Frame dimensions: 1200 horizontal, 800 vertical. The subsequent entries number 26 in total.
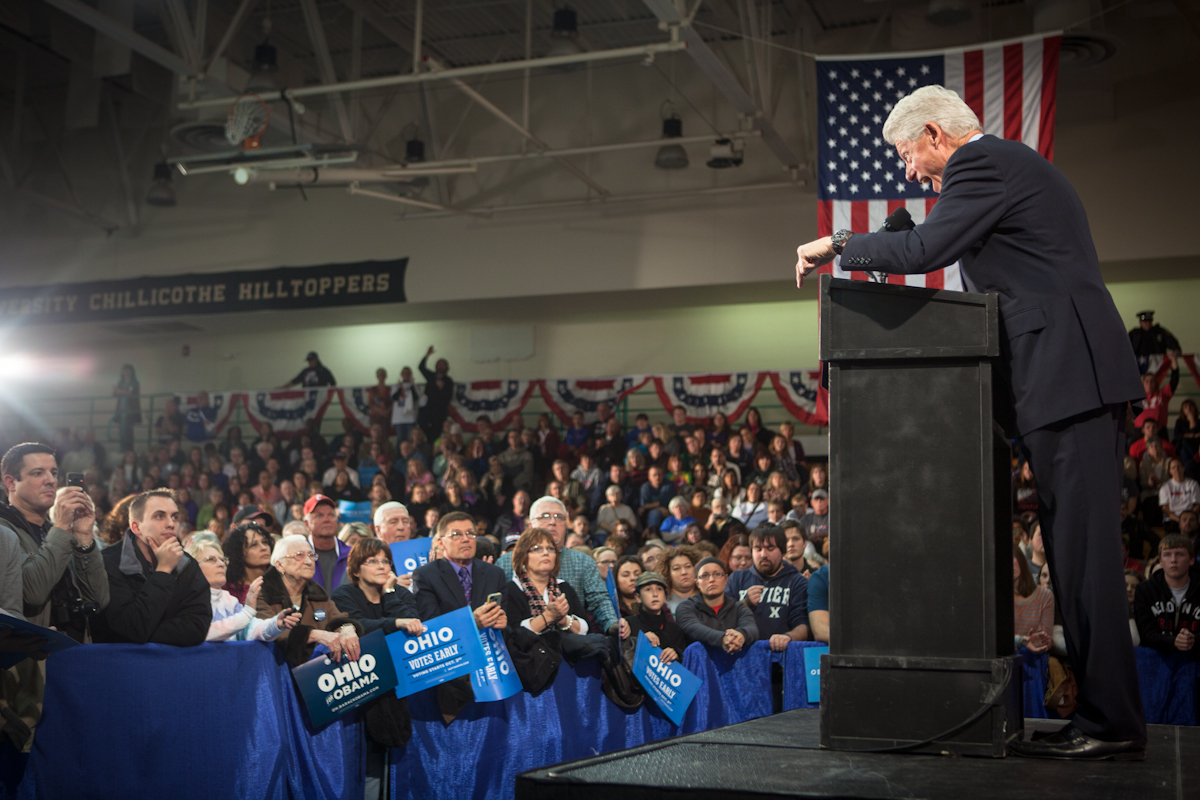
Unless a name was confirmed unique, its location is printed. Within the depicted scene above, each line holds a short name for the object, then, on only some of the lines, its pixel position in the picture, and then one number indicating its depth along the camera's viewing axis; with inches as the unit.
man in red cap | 265.3
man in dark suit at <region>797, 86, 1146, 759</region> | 87.3
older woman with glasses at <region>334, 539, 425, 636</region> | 214.8
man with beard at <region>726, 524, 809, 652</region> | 247.9
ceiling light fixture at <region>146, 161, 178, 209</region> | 667.4
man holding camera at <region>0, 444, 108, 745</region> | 178.1
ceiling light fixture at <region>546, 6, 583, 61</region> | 480.4
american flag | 339.6
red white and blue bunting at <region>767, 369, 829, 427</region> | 556.1
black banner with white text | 678.5
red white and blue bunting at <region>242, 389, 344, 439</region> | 652.1
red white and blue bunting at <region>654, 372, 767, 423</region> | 572.4
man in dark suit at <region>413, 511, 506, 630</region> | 219.9
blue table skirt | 183.6
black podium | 87.7
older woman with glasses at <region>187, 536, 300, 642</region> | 196.9
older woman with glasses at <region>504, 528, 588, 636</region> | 222.8
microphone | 97.5
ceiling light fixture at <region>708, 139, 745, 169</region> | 561.0
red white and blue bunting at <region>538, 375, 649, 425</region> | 593.9
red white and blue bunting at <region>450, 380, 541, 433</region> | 615.5
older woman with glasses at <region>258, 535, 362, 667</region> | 200.7
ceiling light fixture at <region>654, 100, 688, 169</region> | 593.9
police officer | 458.9
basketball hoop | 434.6
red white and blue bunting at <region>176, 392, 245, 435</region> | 668.1
